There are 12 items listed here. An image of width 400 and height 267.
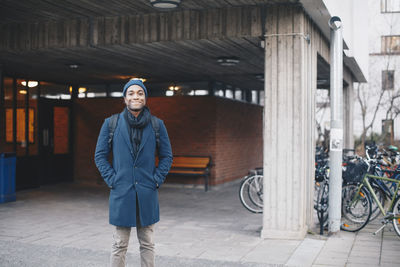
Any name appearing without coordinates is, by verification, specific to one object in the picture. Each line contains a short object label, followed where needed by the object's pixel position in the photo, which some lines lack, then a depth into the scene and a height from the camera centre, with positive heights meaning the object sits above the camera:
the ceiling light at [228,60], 10.01 +1.47
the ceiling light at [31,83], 13.06 +1.37
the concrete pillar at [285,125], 7.29 +0.16
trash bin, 10.65 -0.79
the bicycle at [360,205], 7.74 -1.04
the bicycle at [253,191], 9.81 -1.03
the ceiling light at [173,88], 14.16 +1.32
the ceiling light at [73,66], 10.89 +1.50
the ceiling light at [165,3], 6.99 +1.80
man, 4.43 -0.31
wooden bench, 13.37 -0.76
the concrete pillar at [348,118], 15.16 +0.53
